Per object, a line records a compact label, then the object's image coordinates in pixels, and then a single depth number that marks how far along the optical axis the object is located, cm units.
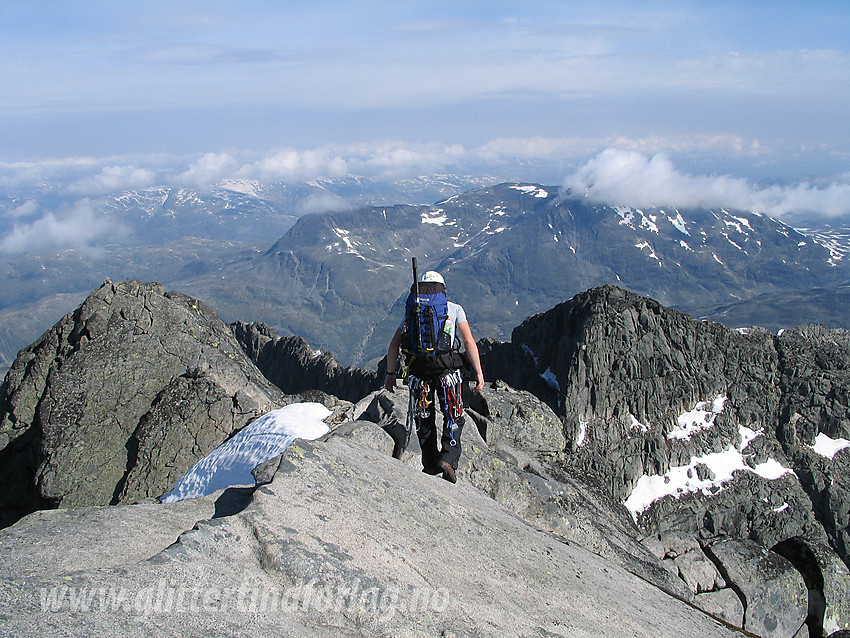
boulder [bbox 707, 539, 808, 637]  1411
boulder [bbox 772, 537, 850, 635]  1416
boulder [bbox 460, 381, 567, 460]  2152
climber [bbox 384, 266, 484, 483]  1368
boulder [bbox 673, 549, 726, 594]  1499
